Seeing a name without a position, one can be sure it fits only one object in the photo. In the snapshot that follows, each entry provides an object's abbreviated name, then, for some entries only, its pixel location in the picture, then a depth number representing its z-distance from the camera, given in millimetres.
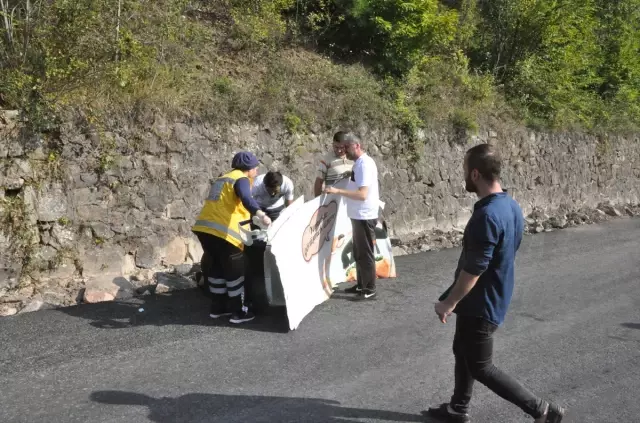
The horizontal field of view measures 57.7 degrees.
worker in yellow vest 5754
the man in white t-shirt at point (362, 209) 6441
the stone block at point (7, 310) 5925
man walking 3613
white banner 5711
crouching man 6496
